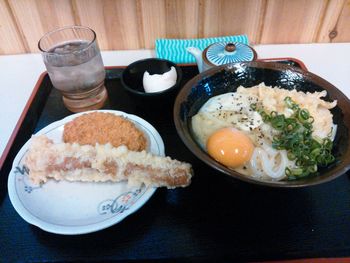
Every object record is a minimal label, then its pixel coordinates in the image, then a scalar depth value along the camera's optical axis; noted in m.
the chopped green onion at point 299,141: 0.25
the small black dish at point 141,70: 0.39
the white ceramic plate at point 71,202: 0.25
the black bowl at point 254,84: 0.23
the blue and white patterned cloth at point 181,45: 0.47
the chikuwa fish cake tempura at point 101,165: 0.28
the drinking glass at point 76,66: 0.35
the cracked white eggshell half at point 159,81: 0.37
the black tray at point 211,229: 0.25
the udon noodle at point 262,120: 0.27
